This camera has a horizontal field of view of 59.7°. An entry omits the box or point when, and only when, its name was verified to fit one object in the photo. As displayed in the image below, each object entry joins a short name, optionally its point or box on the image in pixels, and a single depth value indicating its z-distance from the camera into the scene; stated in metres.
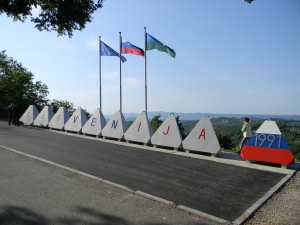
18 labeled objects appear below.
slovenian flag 20.53
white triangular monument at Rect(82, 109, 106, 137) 14.61
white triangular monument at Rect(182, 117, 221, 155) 10.02
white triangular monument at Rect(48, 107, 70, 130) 16.91
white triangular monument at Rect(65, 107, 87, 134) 15.71
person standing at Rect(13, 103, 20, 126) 18.52
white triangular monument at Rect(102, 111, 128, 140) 13.48
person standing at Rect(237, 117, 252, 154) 10.67
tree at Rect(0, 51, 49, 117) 26.47
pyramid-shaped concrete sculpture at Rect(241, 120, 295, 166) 8.34
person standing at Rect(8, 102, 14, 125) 18.56
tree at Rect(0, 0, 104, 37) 8.33
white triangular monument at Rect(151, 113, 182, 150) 11.20
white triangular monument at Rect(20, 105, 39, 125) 19.33
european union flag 22.53
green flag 19.64
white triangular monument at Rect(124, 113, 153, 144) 12.36
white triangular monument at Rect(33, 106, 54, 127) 18.16
